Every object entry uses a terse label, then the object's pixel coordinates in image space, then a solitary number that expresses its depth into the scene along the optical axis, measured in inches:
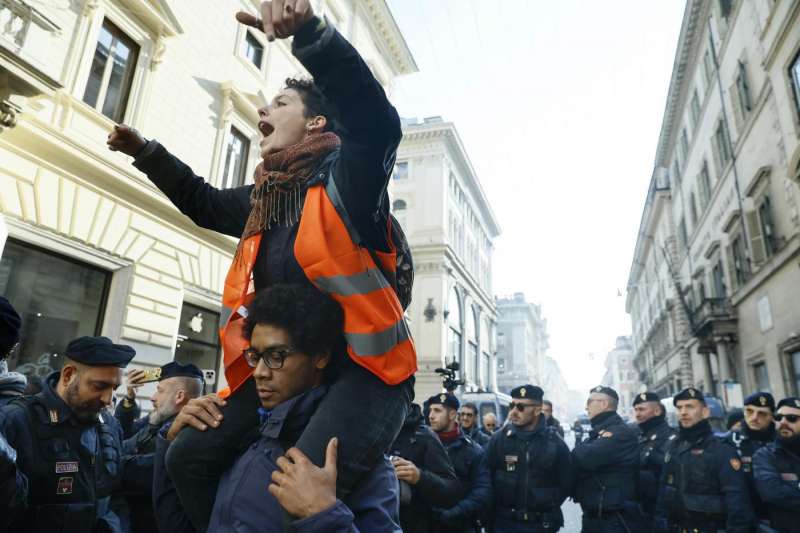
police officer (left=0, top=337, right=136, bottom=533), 123.9
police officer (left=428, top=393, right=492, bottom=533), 207.7
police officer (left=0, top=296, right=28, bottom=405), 74.4
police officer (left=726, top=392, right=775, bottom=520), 241.8
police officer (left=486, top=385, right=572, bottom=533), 211.2
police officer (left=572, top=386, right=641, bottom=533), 213.8
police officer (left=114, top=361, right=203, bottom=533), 154.1
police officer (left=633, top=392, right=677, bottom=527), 253.4
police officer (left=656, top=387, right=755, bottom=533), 193.0
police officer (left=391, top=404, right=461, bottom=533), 173.2
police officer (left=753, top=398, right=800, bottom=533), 186.5
